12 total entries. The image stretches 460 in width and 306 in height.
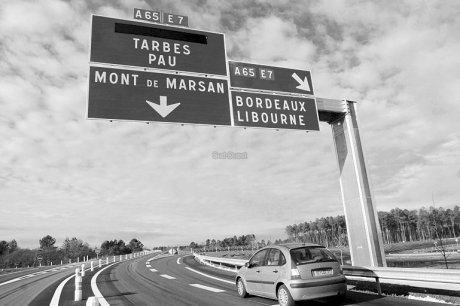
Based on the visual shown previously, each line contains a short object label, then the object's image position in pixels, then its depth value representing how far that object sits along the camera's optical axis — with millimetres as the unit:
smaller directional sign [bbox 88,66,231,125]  10602
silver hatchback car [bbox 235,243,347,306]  7836
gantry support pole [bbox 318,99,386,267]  13312
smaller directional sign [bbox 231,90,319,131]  12398
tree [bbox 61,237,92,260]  142250
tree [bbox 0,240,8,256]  116325
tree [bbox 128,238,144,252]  178375
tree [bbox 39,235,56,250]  163225
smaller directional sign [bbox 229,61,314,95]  12823
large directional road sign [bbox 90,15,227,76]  11117
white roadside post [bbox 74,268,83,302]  10883
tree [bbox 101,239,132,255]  159750
